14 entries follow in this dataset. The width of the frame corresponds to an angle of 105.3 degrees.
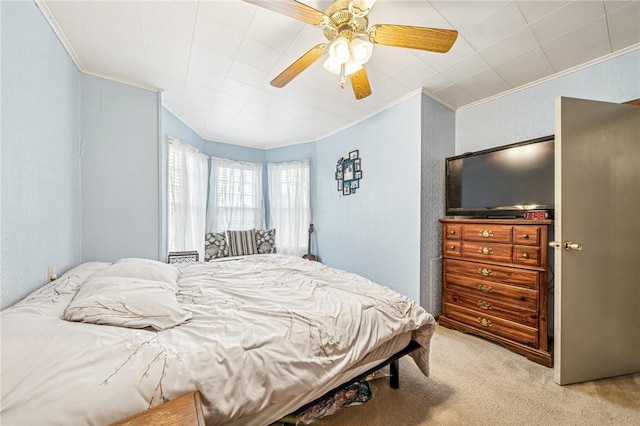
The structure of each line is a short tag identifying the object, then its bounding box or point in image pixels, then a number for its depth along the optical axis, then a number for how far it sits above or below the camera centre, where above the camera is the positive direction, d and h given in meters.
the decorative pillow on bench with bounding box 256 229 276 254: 3.86 -0.45
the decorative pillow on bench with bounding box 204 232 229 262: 3.51 -0.49
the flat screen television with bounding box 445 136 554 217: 2.11 +0.32
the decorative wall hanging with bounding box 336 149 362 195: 3.47 +0.59
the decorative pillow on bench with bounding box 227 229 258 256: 3.69 -0.46
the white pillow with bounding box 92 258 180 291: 1.53 -0.38
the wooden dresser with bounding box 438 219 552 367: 1.99 -0.63
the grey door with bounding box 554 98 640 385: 1.67 -0.19
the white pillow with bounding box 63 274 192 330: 1.02 -0.42
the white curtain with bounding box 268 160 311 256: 4.32 +0.14
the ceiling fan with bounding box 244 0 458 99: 1.31 +1.05
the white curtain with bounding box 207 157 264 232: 4.00 +0.29
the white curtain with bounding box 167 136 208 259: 3.10 +0.22
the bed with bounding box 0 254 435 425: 0.71 -0.52
